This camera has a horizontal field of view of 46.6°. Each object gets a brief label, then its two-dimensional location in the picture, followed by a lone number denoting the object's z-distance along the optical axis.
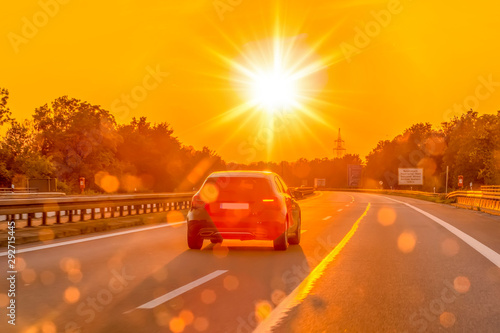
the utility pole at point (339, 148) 167.75
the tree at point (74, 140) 76.88
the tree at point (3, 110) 69.38
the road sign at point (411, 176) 95.31
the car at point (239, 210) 10.87
